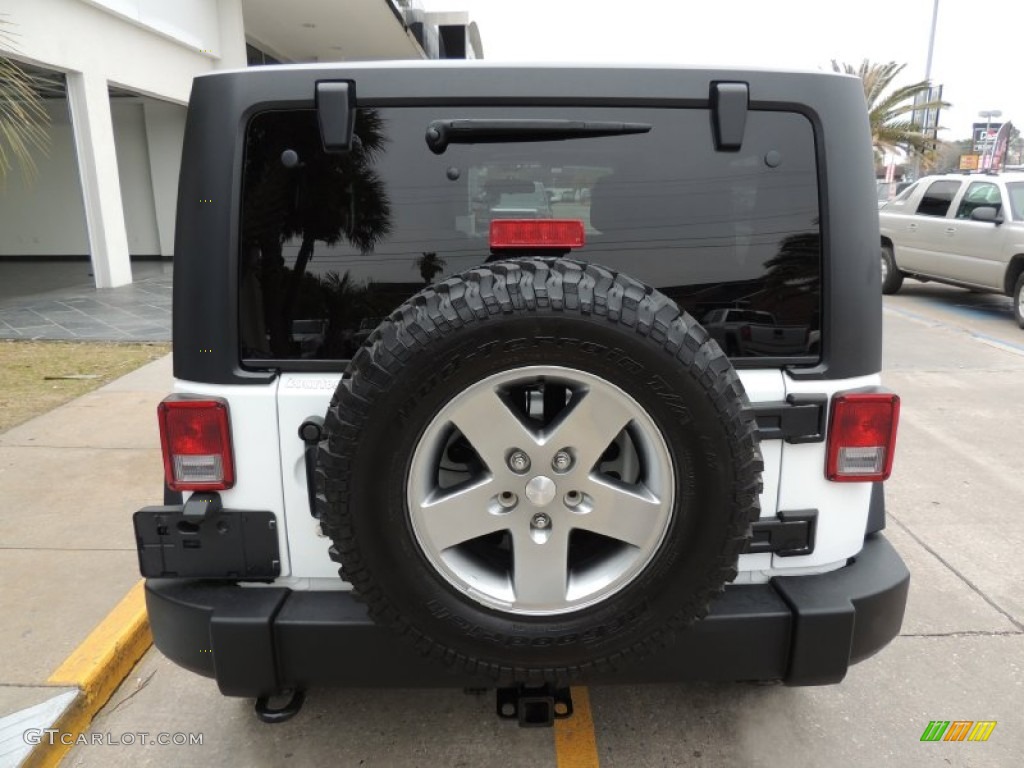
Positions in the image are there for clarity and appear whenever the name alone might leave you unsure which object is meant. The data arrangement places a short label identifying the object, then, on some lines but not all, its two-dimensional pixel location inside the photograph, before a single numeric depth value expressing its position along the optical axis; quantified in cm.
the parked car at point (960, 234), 999
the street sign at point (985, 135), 3138
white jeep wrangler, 177
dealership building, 1078
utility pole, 2611
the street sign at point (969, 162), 3130
